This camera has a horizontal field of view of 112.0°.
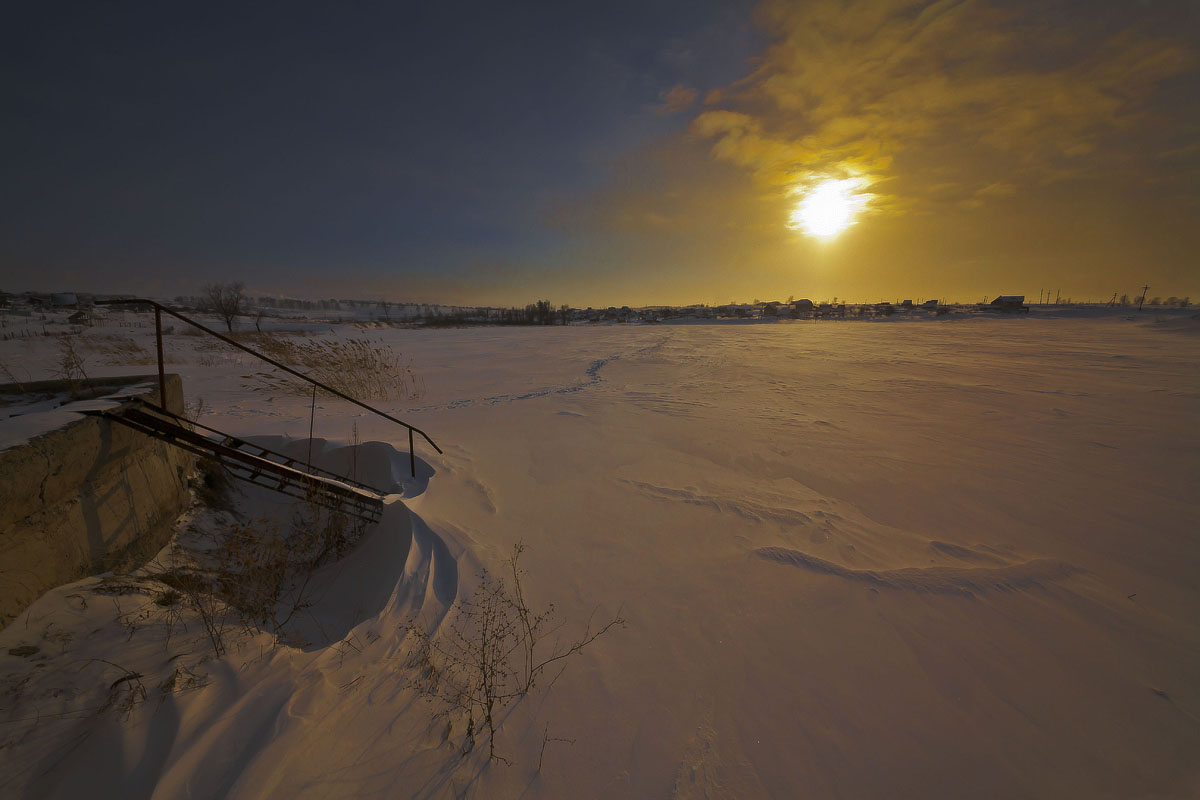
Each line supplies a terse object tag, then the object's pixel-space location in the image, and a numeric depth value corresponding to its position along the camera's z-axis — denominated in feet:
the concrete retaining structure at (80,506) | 8.61
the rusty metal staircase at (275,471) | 12.10
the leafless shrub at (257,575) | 9.46
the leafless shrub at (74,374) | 15.42
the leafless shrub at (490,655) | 8.04
